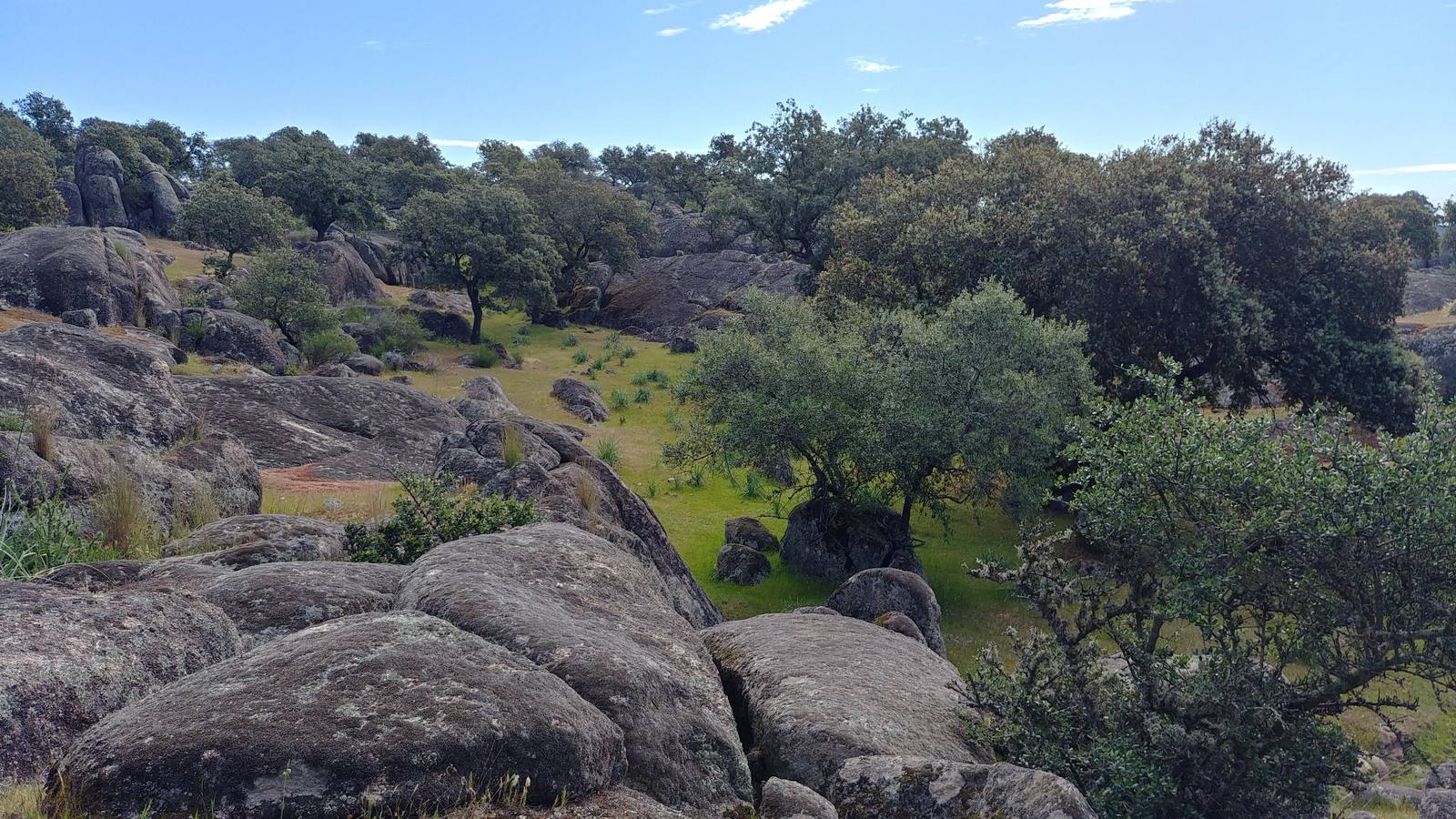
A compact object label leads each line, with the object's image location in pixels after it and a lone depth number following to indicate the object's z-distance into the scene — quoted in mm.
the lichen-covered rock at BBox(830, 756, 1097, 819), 6605
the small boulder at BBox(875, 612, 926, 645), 15133
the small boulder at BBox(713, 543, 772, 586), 23109
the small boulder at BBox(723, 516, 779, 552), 25547
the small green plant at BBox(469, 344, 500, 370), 51656
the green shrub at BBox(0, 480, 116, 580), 9023
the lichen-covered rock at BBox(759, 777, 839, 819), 6324
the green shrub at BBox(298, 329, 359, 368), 44719
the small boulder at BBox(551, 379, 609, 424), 40781
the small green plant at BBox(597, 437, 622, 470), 31219
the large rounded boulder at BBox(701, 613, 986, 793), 8477
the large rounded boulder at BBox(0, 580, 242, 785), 5422
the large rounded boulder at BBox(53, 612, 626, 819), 4879
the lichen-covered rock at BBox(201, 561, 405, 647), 7906
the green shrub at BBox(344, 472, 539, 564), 12195
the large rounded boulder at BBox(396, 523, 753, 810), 6852
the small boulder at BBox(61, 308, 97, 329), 32062
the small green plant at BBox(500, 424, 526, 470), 17594
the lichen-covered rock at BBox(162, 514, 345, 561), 10953
